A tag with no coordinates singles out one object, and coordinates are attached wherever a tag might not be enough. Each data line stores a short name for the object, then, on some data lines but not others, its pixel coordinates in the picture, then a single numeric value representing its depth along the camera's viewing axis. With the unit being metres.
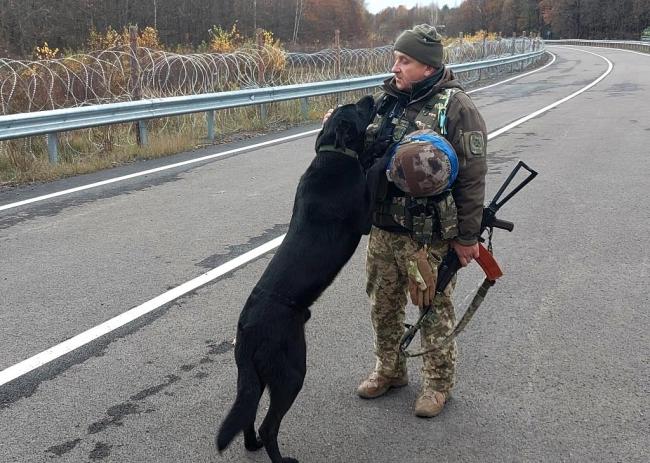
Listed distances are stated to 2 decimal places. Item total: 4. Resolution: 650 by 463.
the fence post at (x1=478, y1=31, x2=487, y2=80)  26.10
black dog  2.59
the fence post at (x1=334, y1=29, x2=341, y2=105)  17.68
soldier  2.90
